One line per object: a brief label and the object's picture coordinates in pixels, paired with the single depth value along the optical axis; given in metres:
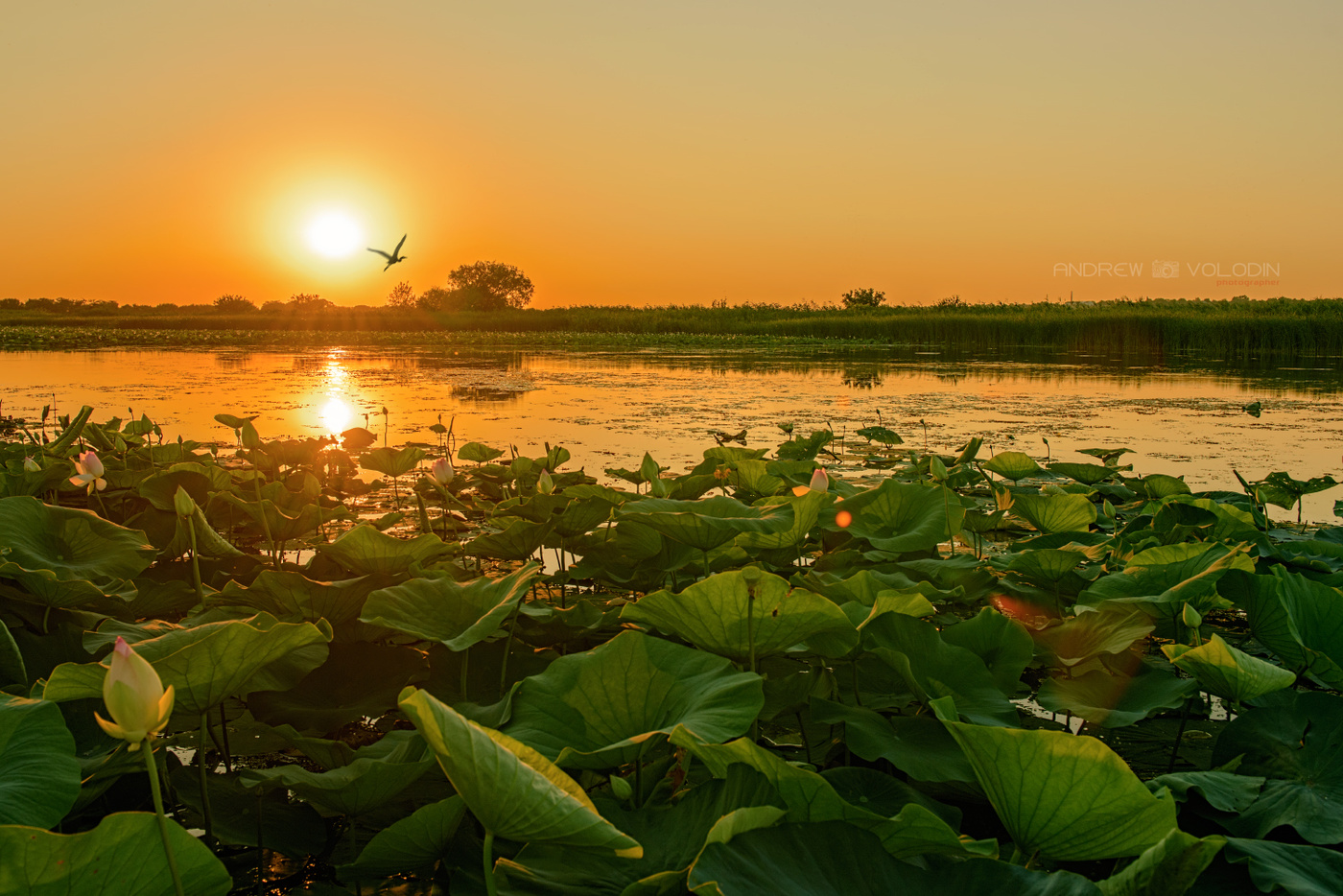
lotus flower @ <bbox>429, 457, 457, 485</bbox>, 2.12
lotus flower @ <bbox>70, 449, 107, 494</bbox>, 2.04
